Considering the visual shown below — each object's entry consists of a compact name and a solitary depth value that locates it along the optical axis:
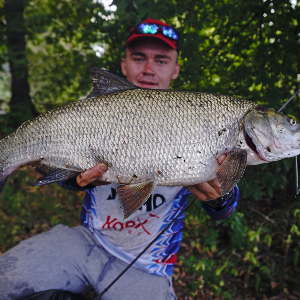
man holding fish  0.70
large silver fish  0.61
